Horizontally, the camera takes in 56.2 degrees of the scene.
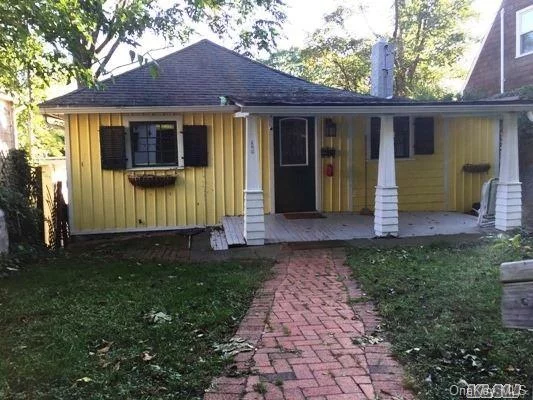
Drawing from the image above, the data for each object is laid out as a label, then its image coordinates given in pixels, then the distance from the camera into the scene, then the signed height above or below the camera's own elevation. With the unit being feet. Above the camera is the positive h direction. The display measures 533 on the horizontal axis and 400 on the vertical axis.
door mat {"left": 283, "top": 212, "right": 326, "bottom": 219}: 31.07 -3.39
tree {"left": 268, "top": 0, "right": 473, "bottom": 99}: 58.65 +13.96
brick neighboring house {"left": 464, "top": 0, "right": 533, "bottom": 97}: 44.01 +9.87
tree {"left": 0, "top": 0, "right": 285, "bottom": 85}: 15.78 +4.79
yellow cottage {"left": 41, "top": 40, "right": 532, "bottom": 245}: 26.45 +0.52
